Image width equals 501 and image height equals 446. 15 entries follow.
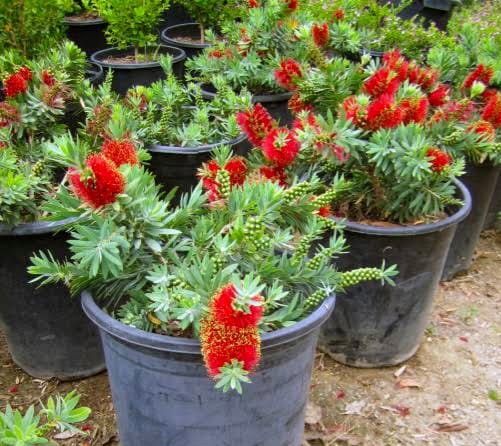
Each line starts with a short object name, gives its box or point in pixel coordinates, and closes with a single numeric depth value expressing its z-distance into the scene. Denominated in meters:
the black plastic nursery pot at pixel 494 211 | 3.43
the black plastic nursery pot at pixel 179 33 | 4.65
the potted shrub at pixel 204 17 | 4.25
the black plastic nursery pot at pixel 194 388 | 1.38
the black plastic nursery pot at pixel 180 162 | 2.56
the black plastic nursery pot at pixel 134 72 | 3.86
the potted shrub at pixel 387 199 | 1.96
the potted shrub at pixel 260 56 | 3.15
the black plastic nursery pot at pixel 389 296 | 2.12
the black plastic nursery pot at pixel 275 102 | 3.28
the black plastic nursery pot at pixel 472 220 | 2.79
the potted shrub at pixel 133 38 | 3.76
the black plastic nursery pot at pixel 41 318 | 1.96
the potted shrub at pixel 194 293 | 1.32
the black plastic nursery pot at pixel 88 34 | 4.73
